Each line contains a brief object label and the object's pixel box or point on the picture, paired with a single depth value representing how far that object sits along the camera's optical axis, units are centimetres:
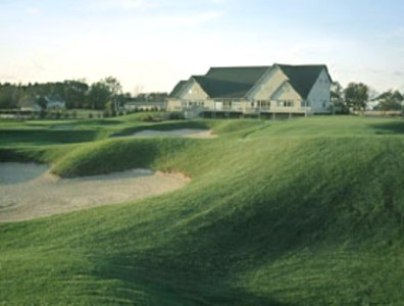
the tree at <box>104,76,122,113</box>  12137
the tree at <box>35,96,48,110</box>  10851
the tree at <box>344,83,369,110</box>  10319
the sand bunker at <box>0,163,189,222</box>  2059
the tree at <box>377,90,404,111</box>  10050
